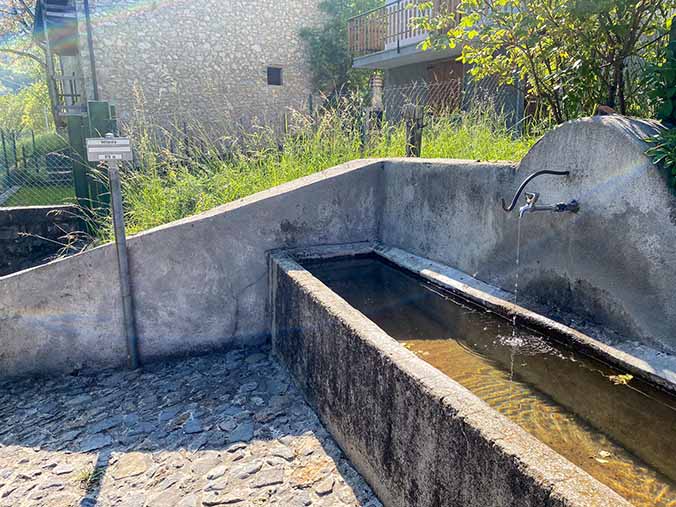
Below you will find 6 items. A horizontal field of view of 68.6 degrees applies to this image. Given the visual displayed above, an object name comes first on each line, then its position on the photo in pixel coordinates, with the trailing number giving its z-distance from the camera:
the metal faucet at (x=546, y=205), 2.64
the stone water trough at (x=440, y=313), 1.78
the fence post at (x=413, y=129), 4.57
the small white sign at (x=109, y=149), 3.18
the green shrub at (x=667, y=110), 2.14
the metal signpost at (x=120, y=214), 3.20
